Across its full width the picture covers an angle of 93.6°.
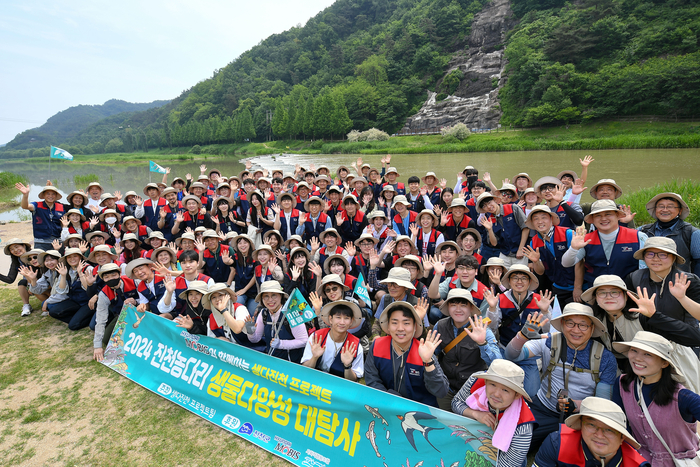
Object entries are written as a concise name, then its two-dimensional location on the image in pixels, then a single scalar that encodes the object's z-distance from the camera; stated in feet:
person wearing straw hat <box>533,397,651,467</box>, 7.50
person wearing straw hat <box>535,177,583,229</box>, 19.36
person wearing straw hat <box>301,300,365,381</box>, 12.24
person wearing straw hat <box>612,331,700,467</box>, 8.41
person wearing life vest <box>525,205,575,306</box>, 16.66
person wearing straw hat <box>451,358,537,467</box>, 8.41
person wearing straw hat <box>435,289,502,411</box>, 11.43
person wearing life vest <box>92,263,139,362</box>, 18.19
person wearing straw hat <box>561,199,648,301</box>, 14.24
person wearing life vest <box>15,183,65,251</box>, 27.30
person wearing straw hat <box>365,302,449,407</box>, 10.52
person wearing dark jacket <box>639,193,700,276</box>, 13.76
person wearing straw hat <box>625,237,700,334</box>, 10.82
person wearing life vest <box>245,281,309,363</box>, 13.99
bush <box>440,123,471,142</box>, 156.56
